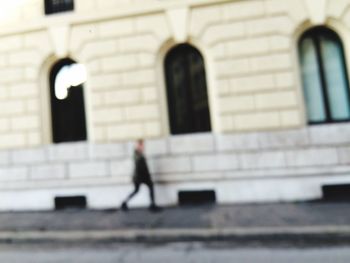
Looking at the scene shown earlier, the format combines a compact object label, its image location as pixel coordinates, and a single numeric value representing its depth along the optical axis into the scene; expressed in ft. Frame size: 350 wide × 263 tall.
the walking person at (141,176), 25.53
